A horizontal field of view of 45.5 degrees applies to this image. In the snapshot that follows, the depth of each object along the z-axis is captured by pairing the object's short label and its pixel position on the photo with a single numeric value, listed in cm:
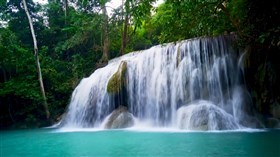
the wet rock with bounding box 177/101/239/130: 997
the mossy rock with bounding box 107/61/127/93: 1386
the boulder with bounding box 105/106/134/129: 1247
